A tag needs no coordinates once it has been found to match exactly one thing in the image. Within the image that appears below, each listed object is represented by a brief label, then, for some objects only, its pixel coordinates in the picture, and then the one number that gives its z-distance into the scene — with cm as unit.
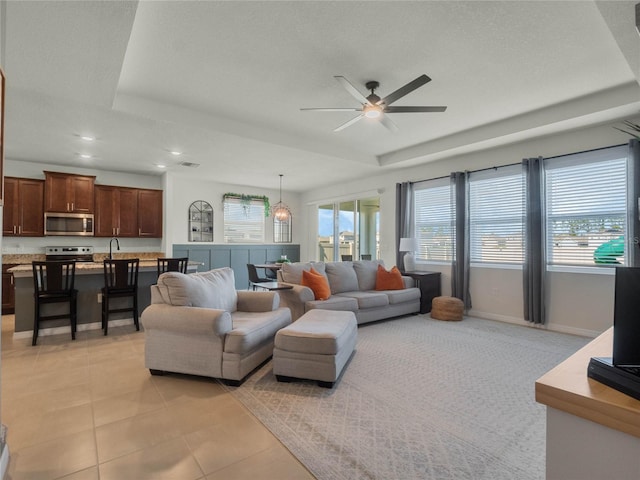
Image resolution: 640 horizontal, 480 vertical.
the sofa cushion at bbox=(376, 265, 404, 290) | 524
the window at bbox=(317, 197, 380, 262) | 747
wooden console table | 75
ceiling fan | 295
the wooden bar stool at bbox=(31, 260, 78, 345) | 380
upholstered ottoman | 265
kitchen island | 402
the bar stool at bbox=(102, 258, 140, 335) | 421
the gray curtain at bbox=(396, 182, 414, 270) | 629
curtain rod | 415
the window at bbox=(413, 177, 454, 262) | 580
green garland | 804
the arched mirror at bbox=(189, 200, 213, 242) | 759
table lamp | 571
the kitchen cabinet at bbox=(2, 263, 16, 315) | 531
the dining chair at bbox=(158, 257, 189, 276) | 461
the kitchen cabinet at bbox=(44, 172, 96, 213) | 584
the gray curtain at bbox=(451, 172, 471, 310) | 536
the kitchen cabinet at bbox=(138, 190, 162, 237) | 678
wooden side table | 546
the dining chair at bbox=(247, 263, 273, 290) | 613
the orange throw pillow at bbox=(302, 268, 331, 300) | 443
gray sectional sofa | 428
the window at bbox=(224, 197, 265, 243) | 812
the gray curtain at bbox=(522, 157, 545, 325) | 454
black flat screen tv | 87
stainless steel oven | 607
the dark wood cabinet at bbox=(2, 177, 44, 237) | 561
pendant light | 757
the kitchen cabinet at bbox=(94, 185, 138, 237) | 635
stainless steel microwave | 586
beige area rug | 177
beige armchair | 270
